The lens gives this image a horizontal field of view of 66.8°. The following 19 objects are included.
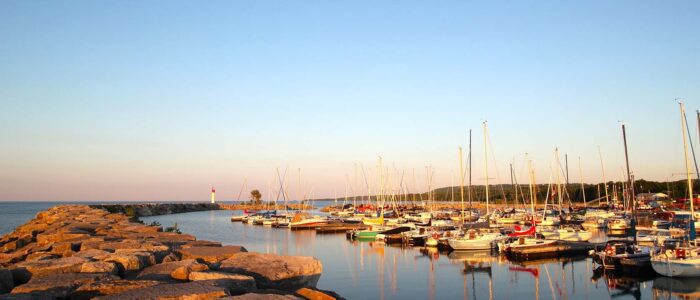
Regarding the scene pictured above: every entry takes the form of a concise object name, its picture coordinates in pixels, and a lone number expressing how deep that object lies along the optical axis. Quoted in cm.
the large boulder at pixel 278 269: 870
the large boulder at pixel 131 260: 914
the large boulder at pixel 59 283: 698
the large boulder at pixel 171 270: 818
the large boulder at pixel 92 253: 974
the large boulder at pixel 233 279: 714
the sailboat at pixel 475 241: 3562
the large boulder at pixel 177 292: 630
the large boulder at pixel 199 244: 1353
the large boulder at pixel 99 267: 832
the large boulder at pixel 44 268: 837
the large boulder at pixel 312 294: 727
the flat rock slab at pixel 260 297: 616
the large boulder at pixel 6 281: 758
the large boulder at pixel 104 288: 693
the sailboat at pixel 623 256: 2631
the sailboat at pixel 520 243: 3284
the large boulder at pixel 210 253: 1077
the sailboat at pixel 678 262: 2359
